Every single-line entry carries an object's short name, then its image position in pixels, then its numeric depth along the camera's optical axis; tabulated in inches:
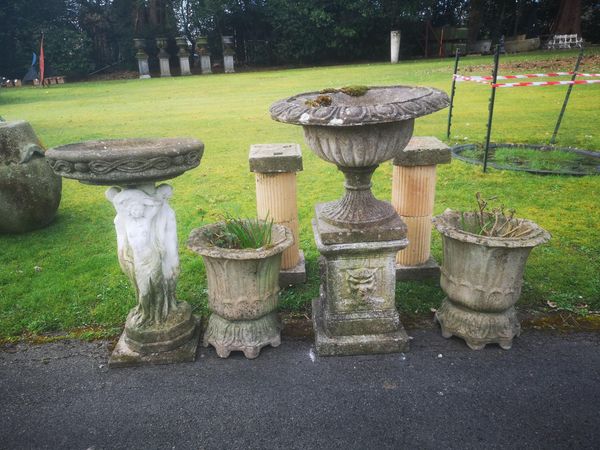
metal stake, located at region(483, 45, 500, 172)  225.8
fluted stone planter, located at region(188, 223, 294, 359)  116.3
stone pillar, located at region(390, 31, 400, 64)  919.0
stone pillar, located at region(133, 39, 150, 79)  978.1
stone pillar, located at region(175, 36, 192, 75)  991.6
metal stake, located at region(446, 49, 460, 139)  309.8
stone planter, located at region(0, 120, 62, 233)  191.6
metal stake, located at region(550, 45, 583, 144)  294.3
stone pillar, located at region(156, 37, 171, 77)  995.3
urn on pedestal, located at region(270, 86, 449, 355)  103.3
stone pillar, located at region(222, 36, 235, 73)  997.8
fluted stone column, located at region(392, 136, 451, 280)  142.6
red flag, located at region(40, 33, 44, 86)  906.1
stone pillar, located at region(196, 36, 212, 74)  1003.9
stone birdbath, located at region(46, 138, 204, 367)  100.8
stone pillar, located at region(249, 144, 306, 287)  141.5
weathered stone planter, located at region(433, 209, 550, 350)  113.4
